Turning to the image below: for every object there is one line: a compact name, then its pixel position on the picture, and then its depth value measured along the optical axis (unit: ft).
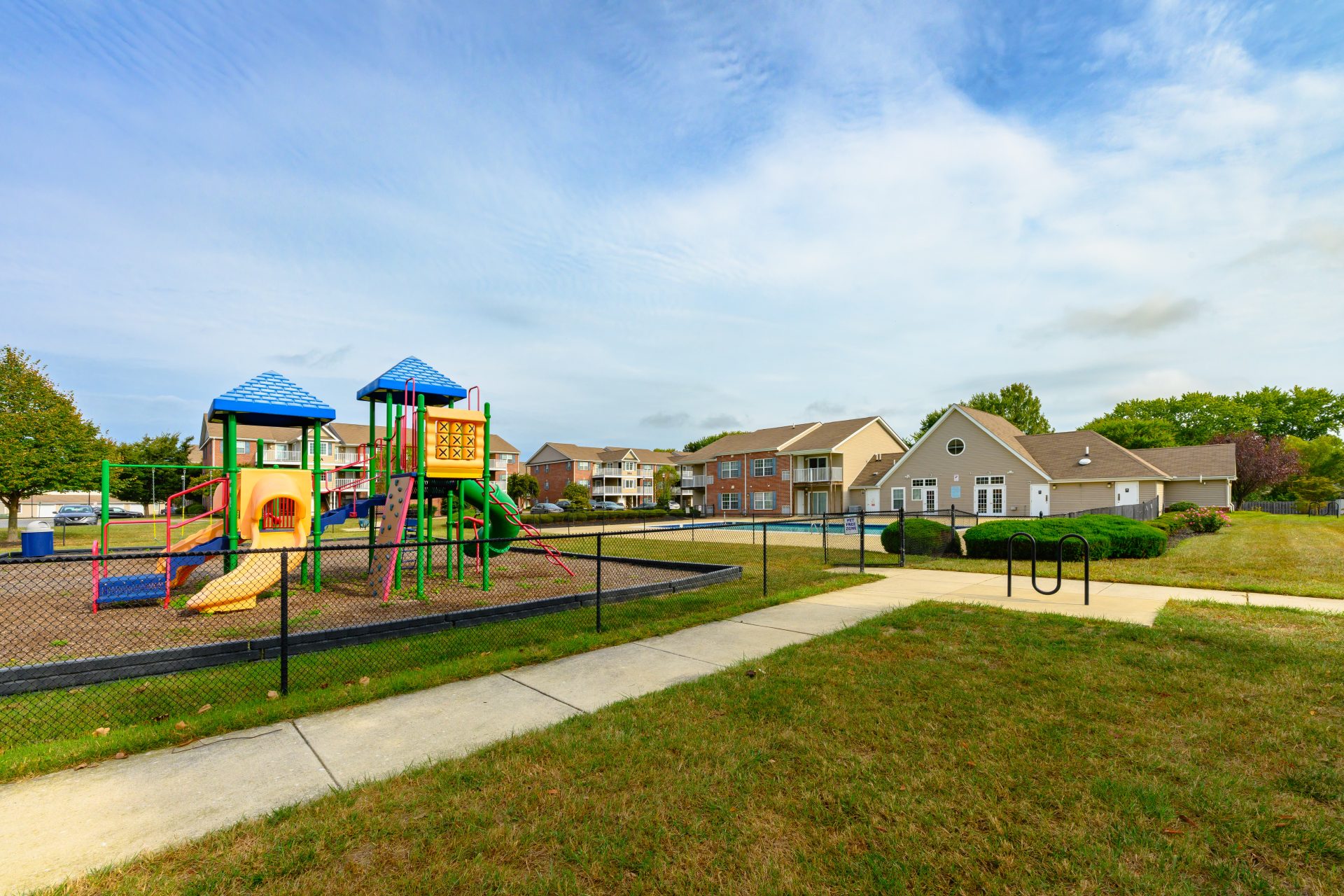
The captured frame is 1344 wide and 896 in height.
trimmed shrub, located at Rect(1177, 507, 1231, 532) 79.61
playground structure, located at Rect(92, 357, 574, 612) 33.19
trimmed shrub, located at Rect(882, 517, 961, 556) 50.90
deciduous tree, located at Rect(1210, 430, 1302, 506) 171.53
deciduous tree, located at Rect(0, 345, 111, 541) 84.94
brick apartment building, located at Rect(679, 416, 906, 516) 159.02
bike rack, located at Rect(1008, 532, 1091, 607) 29.08
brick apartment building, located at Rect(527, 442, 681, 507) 264.52
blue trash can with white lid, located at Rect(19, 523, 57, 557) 46.85
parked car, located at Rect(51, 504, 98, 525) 145.01
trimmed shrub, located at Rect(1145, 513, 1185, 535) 66.59
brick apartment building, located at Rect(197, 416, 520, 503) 182.39
